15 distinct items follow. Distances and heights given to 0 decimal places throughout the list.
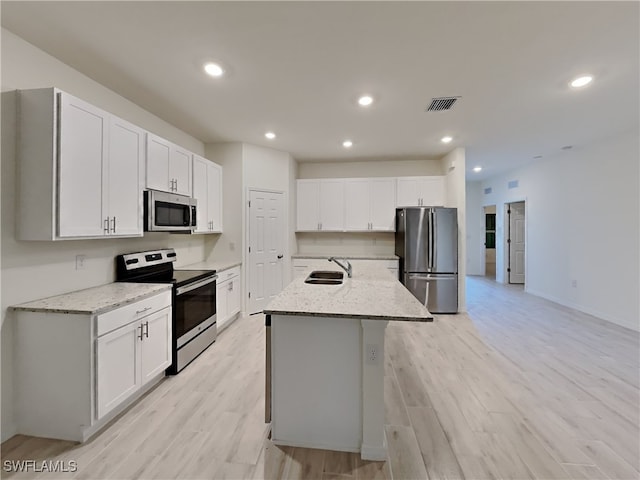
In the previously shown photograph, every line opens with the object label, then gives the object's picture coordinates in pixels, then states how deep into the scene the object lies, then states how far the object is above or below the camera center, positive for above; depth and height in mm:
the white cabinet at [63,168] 1882 +512
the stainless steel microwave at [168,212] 2688 +289
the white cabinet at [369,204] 5188 +657
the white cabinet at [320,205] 5305 +652
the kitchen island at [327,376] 1698 -866
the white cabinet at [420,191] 5102 +878
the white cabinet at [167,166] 2779 +796
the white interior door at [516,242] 6973 -73
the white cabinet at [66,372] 1817 -883
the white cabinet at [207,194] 3656 +632
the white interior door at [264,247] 4453 -136
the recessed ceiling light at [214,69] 2309 +1439
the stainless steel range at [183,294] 2689 -584
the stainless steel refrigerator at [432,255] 4582 -266
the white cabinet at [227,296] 3637 -789
